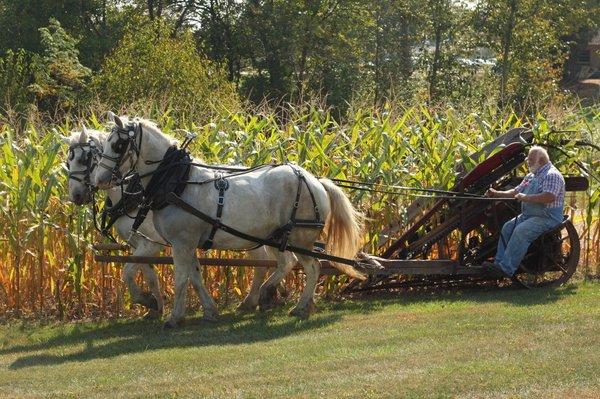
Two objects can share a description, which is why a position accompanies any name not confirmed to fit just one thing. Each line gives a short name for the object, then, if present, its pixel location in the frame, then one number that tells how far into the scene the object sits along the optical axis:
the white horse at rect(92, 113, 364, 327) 11.79
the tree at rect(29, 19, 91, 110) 33.22
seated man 12.67
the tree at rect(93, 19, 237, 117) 29.03
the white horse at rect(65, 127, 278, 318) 11.95
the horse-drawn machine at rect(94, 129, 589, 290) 12.98
